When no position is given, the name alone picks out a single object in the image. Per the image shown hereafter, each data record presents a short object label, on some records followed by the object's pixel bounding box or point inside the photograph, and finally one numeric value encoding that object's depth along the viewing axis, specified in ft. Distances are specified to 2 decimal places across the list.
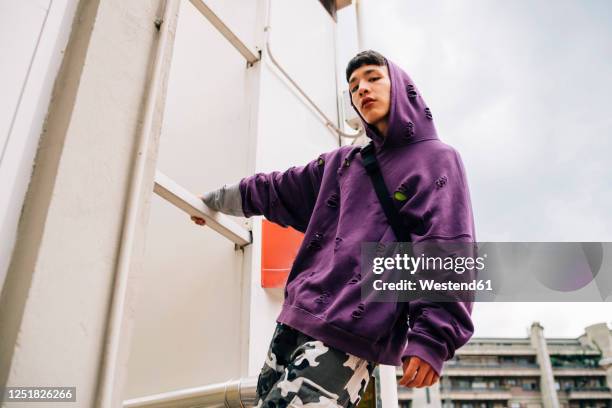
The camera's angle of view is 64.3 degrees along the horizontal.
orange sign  5.28
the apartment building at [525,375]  138.92
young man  2.71
